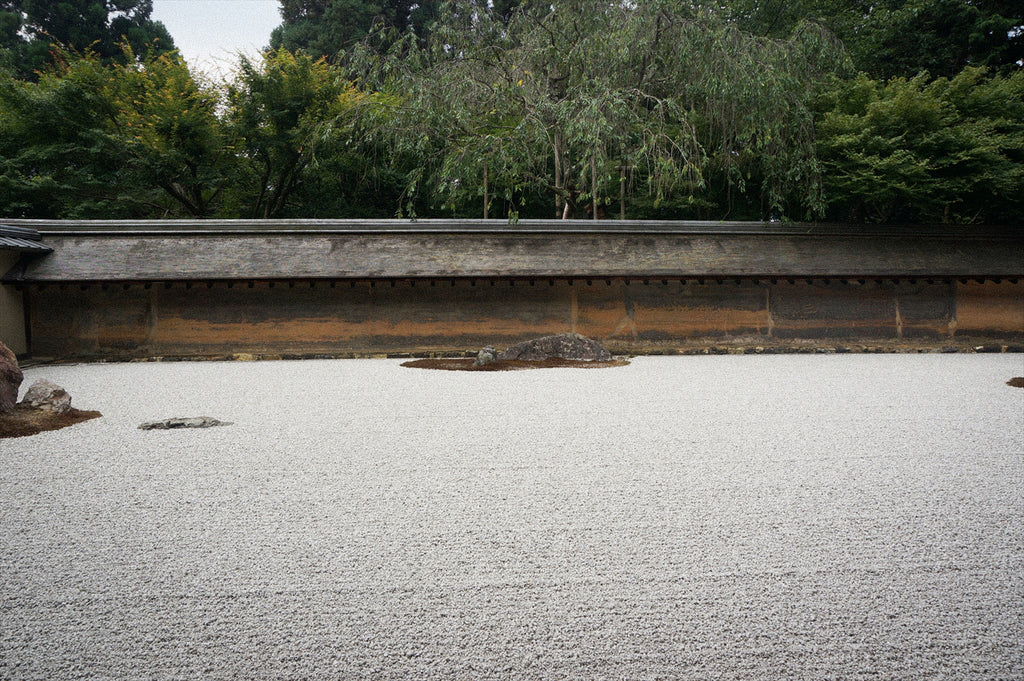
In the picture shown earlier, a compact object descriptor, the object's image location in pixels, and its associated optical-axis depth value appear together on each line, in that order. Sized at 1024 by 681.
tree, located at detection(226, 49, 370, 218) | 16.62
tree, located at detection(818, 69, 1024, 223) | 11.77
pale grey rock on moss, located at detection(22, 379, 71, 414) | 5.71
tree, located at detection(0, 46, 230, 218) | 15.86
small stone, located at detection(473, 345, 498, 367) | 10.03
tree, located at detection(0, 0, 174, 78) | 22.09
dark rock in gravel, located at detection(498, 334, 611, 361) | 10.29
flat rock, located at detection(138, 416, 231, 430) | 5.24
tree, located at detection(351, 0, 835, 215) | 11.80
